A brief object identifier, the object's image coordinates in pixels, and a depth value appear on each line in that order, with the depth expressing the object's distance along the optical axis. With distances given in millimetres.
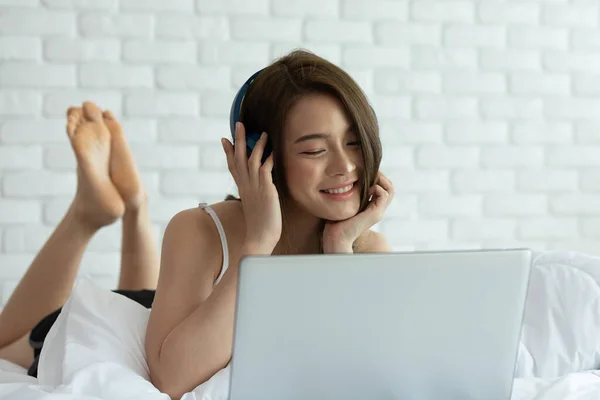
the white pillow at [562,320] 2290
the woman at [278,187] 2200
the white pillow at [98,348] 2056
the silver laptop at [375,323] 1777
